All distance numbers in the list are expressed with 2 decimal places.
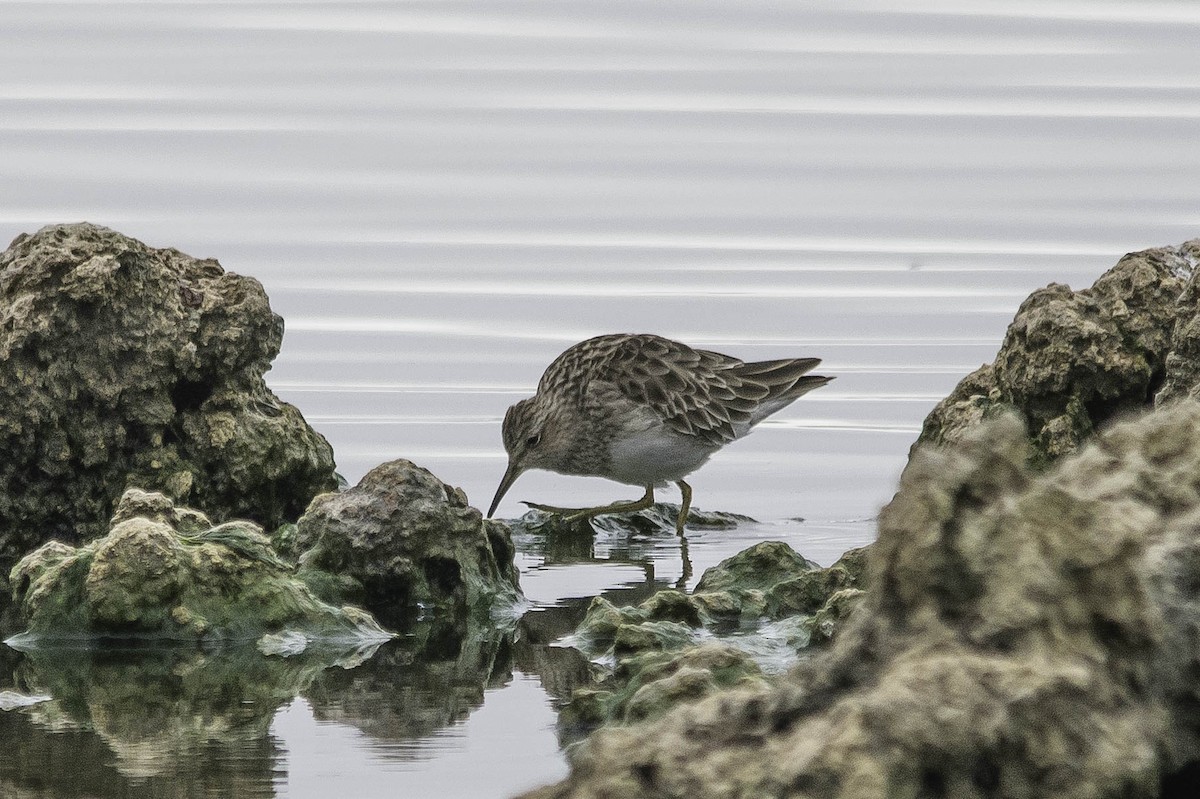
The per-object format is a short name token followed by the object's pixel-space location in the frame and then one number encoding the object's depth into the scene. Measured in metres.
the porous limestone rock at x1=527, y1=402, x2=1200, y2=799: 6.80
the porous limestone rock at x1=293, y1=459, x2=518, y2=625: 15.05
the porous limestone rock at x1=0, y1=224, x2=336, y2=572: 16.19
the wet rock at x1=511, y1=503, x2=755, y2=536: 19.50
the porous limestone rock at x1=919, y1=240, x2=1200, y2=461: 16.03
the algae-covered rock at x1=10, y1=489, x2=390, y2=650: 13.72
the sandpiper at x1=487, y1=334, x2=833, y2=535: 21.55
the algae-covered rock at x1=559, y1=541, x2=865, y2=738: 10.96
